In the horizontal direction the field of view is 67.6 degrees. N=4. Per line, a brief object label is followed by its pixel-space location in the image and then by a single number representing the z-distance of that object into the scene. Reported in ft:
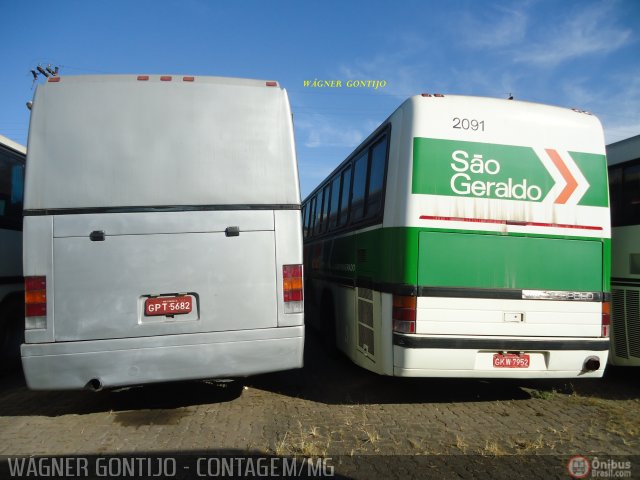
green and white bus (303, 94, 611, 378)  15.12
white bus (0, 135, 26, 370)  20.35
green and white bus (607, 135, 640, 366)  18.13
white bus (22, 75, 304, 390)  14.01
